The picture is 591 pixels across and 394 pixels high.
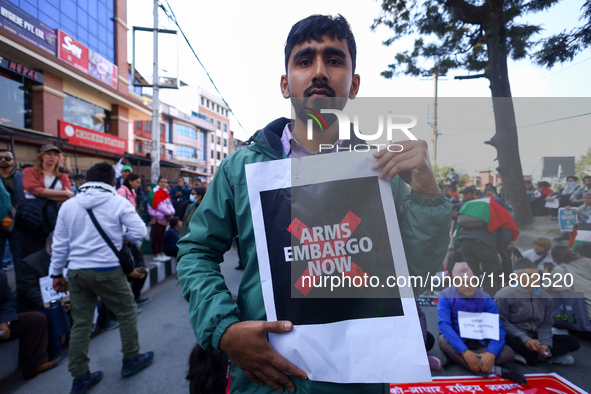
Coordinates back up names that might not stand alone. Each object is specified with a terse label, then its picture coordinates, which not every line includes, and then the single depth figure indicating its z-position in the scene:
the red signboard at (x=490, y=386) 2.09
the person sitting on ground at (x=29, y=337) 2.14
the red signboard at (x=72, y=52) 9.91
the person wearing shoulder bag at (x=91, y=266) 2.15
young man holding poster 0.72
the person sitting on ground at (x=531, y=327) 2.52
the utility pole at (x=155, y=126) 7.52
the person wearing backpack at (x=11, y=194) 2.99
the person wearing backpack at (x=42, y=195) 2.94
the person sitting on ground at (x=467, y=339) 2.36
